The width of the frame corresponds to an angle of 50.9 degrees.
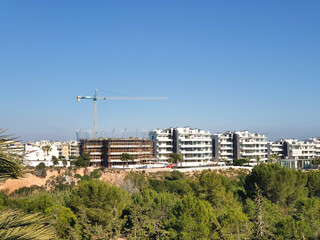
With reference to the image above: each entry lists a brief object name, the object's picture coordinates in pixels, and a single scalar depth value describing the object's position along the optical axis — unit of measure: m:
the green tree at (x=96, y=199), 31.20
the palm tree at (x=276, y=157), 88.31
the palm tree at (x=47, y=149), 87.99
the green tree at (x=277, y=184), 42.00
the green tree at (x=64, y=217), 26.49
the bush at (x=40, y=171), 63.72
